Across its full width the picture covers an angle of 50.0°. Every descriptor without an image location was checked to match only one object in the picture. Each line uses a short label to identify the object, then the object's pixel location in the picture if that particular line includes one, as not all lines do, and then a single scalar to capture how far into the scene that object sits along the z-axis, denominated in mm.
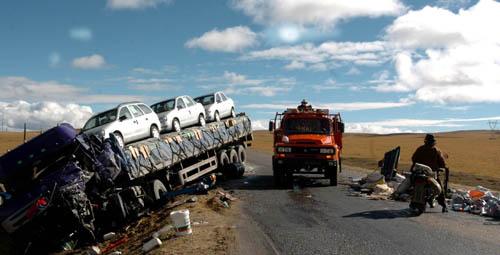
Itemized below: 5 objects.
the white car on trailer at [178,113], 19656
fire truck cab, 17891
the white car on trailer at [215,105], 22969
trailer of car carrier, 12539
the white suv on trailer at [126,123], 16094
